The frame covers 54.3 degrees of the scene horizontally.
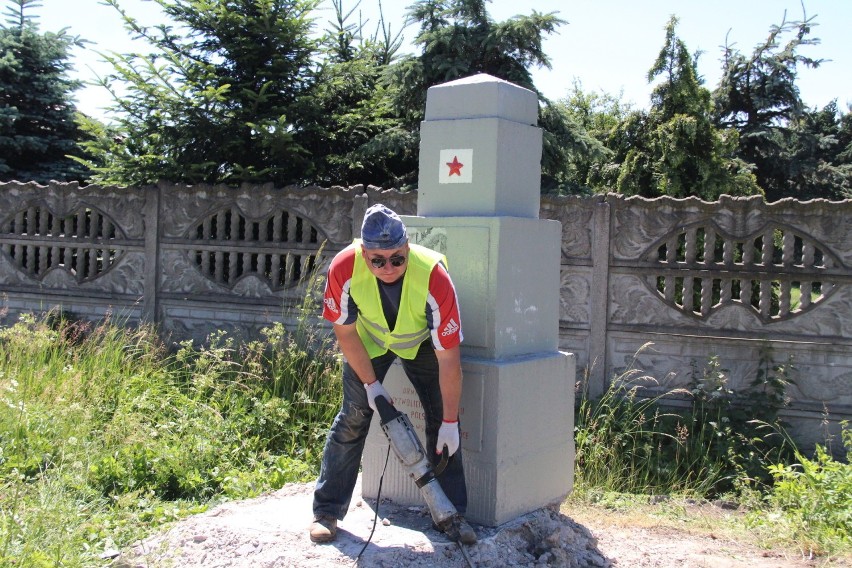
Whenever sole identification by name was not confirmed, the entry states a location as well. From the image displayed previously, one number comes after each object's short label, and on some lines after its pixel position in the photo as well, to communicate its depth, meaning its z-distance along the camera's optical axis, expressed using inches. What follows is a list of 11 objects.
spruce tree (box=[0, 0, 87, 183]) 592.4
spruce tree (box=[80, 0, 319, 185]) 381.7
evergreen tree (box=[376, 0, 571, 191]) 408.2
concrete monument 183.0
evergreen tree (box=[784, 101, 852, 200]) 909.2
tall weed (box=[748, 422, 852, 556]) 195.8
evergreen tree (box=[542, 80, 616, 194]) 426.9
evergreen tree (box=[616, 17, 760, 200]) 512.4
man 165.8
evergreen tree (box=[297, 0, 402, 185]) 407.8
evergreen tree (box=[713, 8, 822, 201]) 857.5
